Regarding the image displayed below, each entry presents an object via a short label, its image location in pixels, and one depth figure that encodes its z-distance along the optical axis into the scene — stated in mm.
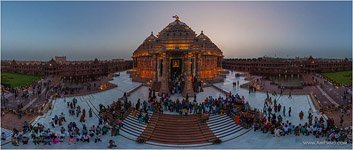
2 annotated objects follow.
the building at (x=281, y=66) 69562
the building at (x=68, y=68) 66438
